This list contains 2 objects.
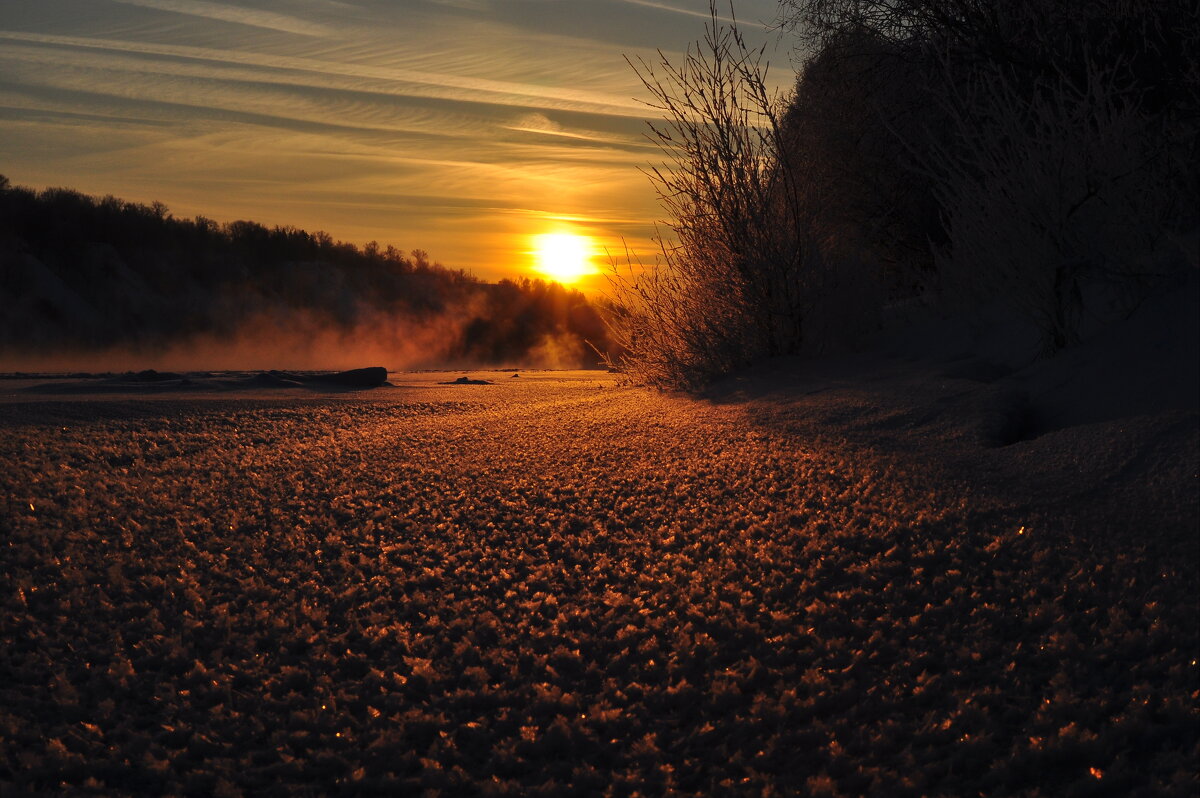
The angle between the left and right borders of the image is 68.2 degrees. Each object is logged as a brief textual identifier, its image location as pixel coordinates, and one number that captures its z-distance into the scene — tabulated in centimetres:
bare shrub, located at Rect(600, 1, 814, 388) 764
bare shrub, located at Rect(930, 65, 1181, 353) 467
